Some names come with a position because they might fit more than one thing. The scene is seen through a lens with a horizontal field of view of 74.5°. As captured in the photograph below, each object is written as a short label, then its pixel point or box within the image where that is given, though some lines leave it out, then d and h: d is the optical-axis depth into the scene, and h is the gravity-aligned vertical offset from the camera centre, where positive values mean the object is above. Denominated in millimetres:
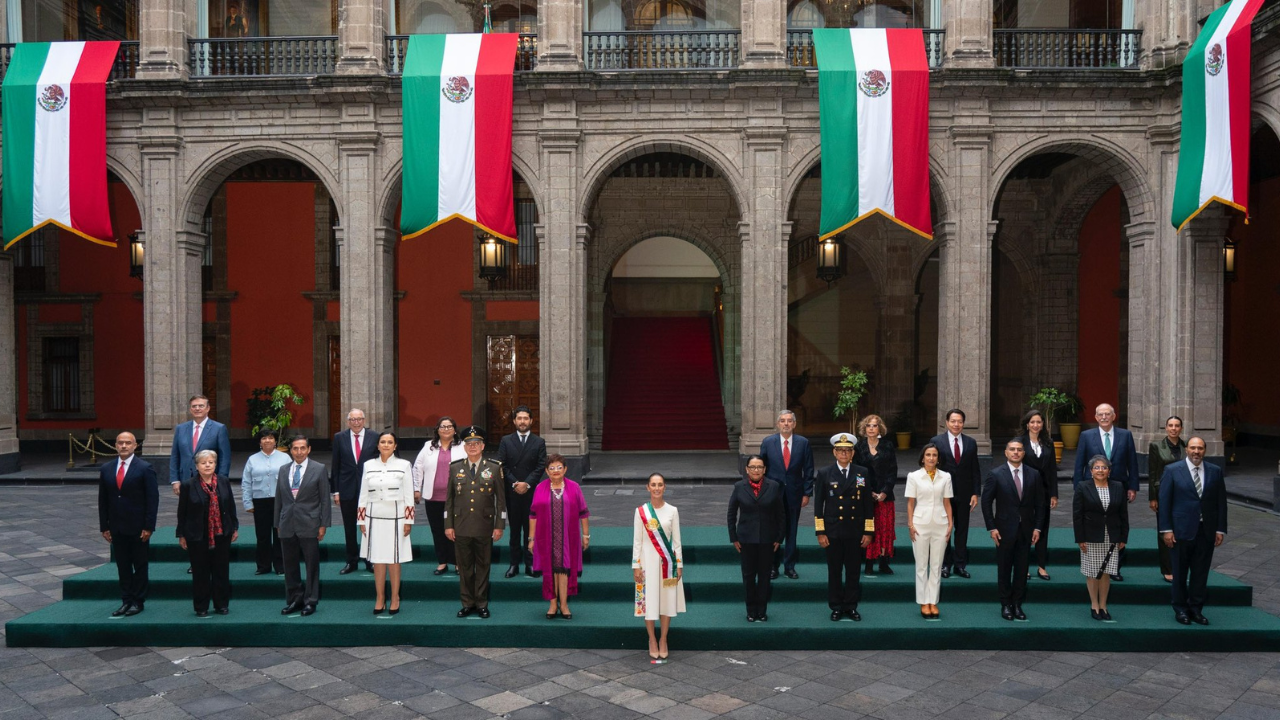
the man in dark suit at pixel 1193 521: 7473 -1461
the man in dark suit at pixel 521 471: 8578 -1159
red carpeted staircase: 19516 -779
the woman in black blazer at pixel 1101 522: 7449 -1458
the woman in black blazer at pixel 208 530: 7469 -1527
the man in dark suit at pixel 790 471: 8500 -1145
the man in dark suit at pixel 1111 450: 8648 -958
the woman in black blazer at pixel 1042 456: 8148 -958
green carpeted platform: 7340 -2367
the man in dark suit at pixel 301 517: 7652 -1436
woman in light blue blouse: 8375 -1330
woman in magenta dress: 7523 -1520
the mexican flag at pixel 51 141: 15094 +3967
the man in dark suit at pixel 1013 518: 7551 -1442
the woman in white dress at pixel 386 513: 7645 -1394
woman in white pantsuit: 7488 -1445
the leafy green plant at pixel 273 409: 16477 -1002
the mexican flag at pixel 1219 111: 13141 +3916
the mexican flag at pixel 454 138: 14648 +3877
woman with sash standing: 6887 -1650
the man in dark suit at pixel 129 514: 7738 -1410
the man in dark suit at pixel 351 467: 8758 -1113
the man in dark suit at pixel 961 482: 8484 -1256
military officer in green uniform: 7605 -1420
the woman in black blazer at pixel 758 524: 7379 -1453
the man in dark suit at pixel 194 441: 9016 -872
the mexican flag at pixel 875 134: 14336 +3828
